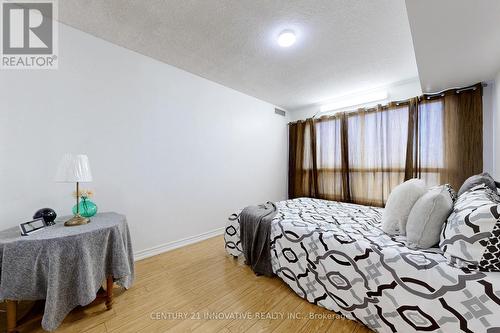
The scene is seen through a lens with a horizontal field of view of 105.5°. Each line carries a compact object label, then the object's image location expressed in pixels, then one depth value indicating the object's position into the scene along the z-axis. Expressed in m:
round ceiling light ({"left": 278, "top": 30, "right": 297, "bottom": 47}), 1.93
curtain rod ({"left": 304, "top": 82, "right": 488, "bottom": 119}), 2.45
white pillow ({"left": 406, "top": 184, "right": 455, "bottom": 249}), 1.29
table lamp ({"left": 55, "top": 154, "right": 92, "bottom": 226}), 1.48
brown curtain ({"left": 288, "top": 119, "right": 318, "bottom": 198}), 4.03
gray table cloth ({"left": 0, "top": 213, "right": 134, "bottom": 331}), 1.17
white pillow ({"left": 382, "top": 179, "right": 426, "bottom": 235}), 1.52
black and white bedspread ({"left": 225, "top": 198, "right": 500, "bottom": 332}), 0.99
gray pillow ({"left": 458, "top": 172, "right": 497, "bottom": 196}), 1.55
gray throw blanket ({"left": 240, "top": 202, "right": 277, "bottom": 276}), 1.98
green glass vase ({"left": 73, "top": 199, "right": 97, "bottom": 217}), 1.67
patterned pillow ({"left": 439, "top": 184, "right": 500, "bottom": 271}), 0.96
